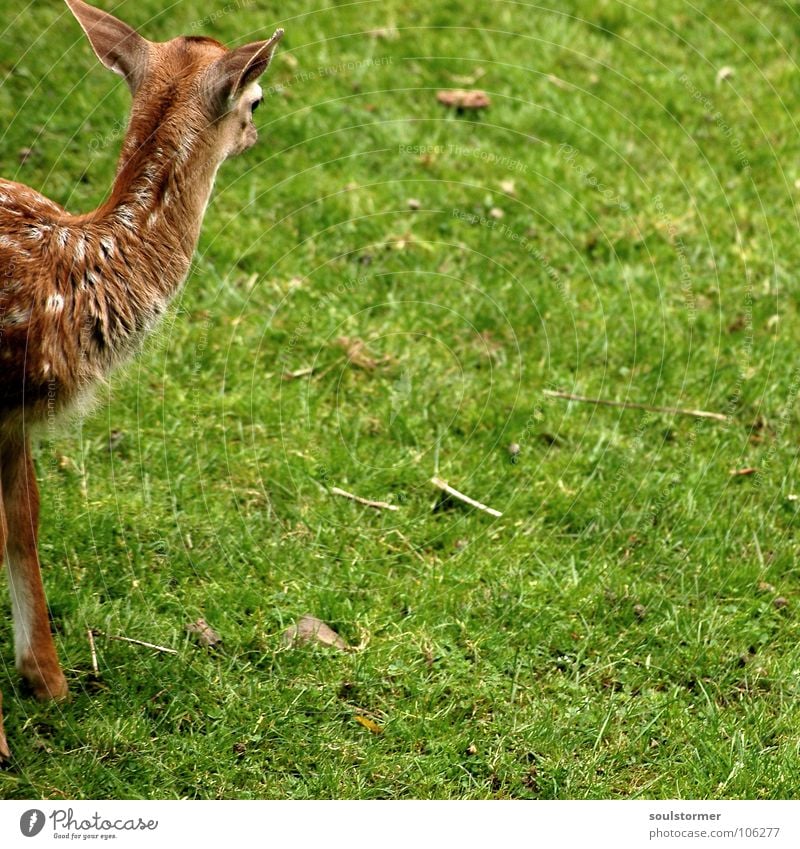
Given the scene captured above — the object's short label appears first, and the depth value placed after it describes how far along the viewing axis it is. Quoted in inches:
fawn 319.3
